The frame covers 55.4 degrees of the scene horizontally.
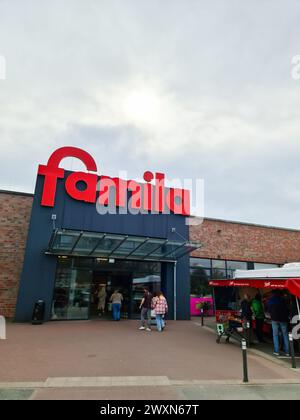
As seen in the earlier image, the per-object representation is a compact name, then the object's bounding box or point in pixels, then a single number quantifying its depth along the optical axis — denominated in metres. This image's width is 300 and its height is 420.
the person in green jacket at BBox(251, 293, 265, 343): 9.91
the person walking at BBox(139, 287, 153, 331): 11.51
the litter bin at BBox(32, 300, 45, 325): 11.80
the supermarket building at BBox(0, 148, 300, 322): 12.82
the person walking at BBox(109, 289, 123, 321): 13.40
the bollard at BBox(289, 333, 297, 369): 6.49
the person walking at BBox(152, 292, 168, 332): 11.06
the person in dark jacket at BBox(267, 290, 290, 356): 8.09
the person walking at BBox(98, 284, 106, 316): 14.95
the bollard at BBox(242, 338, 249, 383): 5.45
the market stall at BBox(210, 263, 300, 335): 8.27
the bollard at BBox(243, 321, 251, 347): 8.66
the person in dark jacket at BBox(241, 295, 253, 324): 9.50
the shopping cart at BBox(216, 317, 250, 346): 8.86
